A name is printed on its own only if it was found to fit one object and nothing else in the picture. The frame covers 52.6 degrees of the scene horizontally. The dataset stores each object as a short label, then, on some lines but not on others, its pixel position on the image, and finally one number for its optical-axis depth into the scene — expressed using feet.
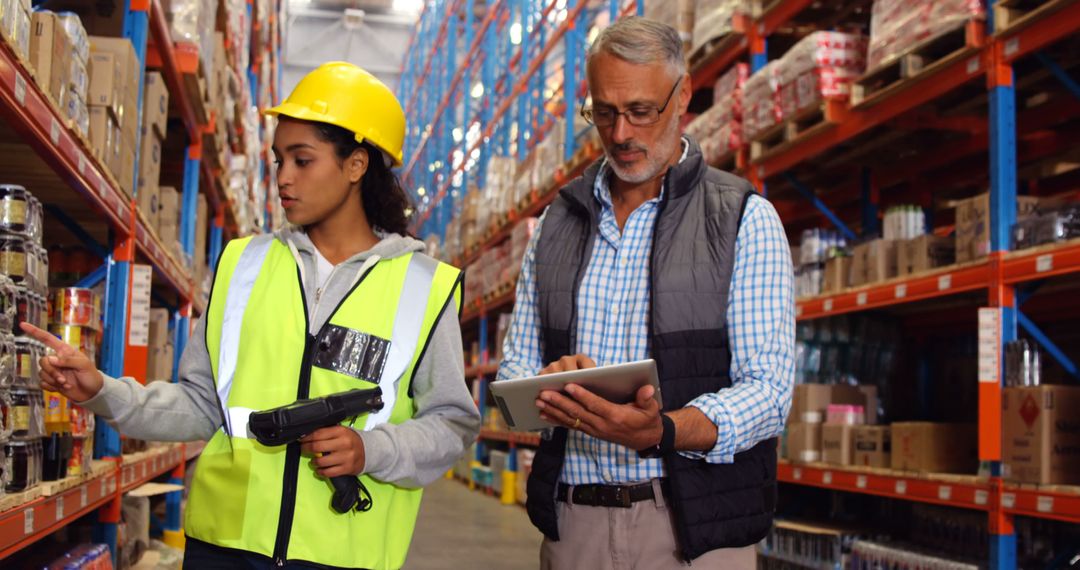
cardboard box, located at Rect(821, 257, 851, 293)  17.80
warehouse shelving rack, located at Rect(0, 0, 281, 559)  8.56
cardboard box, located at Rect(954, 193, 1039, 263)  14.15
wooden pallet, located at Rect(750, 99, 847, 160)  17.29
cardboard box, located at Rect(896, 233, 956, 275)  15.78
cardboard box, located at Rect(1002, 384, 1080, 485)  12.96
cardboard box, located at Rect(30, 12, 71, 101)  9.53
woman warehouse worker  6.06
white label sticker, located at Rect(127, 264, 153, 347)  14.12
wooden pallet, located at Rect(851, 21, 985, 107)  14.14
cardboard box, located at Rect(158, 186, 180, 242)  17.94
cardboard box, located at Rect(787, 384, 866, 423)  18.12
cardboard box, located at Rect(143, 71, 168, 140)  15.92
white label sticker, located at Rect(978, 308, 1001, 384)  13.76
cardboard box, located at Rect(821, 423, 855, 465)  17.16
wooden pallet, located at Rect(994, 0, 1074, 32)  12.85
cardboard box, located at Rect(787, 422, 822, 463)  18.04
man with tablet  6.17
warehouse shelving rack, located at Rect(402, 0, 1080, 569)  13.25
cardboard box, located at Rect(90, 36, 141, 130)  12.89
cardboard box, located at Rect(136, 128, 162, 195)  15.60
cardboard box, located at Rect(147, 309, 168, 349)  17.61
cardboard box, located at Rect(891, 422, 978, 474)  15.53
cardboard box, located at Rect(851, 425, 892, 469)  16.53
